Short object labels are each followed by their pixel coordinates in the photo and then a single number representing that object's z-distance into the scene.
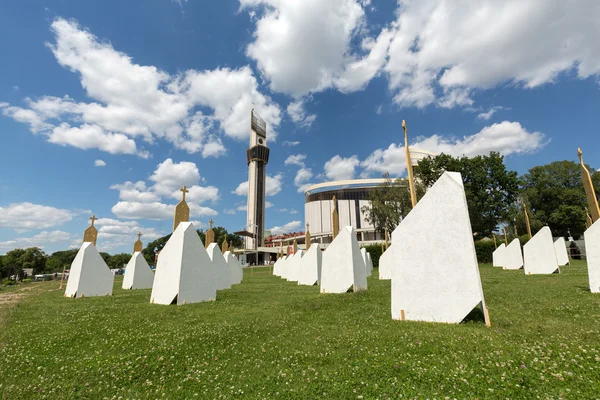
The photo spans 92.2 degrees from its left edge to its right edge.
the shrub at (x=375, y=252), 42.34
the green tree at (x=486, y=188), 35.31
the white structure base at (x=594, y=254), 9.52
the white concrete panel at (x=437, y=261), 6.64
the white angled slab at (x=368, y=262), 26.83
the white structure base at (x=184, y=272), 11.26
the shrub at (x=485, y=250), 37.72
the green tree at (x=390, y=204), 41.15
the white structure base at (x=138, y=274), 19.38
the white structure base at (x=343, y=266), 12.76
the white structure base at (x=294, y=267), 24.52
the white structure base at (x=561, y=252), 23.87
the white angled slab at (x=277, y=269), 33.92
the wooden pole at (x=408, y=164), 8.34
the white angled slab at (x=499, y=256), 26.77
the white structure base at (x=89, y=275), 14.71
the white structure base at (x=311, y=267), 19.06
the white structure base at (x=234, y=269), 23.04
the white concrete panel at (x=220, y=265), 17.64
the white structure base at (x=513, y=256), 24.31
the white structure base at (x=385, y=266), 21.37
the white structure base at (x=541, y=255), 17.88
